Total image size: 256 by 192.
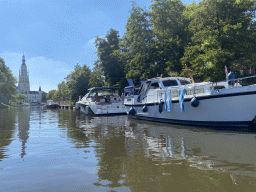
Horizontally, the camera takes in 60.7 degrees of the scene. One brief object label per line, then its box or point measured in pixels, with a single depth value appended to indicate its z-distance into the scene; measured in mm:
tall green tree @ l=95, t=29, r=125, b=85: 36812
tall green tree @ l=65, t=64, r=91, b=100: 55094
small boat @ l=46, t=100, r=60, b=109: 53781
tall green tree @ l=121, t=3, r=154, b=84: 28375
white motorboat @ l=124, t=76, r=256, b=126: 10836
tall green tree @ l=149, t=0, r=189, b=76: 26453
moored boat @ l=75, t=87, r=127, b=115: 23656
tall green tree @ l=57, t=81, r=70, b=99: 112675
